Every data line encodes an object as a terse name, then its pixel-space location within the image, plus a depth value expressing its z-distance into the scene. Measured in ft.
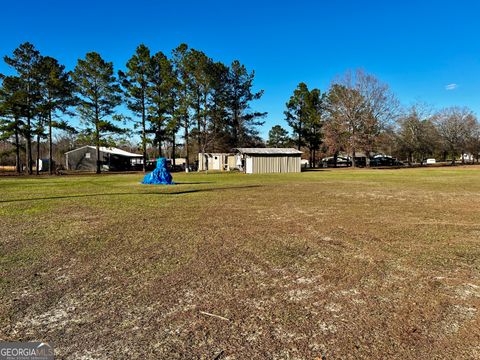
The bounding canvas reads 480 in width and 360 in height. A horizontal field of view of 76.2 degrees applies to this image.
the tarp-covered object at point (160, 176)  67.62
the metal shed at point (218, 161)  143.64
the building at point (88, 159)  172.78
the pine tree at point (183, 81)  132.16
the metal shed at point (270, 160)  120.26
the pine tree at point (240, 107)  152.97
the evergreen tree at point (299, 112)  173.37
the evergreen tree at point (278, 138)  196.76
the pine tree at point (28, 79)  110.11
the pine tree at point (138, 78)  126.93
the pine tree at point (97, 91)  115.75
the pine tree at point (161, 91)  129.48
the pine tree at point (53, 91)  112.27
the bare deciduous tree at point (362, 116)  146.00
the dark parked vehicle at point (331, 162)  215.31
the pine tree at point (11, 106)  108.47
